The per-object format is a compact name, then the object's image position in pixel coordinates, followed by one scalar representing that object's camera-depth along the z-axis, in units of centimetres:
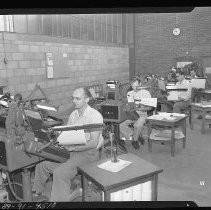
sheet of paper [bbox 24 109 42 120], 246
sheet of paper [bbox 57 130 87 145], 237
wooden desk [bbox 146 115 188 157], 472
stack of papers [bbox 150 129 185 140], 504
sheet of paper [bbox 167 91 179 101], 695
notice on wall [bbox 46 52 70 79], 677
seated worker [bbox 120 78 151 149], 520
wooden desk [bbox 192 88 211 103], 754
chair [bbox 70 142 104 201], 337
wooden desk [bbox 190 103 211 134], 591
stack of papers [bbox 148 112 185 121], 489
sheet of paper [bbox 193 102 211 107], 599
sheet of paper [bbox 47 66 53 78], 677
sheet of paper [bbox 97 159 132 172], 245
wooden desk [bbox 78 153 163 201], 225
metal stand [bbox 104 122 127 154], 493
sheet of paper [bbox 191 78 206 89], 753
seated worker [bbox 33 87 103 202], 288
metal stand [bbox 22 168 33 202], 283
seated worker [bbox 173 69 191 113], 665
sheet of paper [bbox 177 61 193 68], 1019
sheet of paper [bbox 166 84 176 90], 740
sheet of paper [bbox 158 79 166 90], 756
